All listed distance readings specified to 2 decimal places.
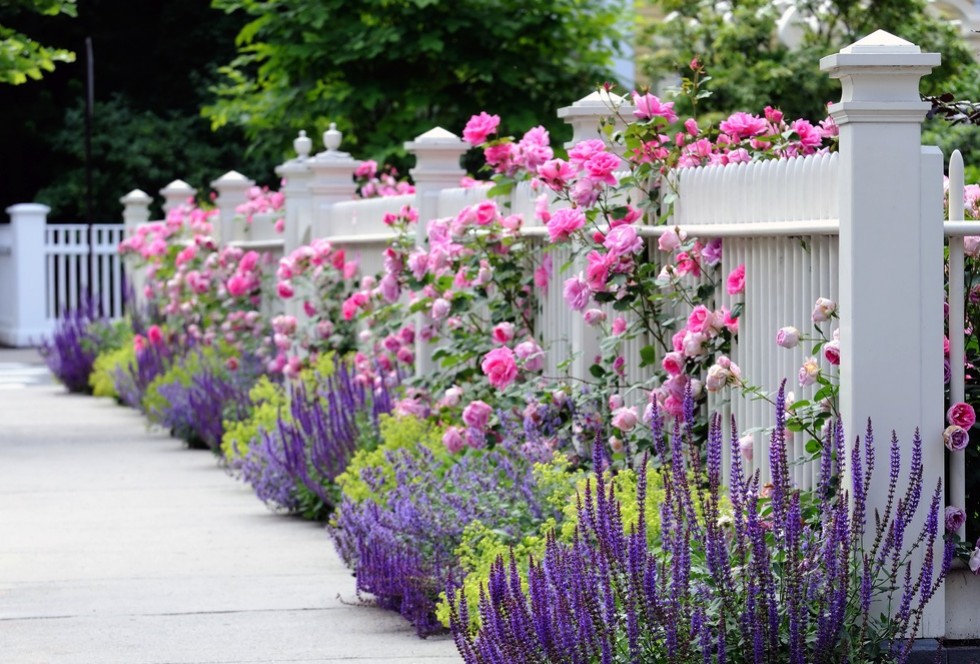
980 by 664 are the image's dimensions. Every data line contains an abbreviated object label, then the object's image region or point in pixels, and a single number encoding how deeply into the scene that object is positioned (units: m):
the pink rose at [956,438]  7.88
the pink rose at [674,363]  10.24
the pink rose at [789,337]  8.61
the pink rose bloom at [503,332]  13.66
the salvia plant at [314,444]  14.76
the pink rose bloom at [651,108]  11.46
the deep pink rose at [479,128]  13.59
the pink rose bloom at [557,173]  12.01
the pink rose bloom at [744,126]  11.06
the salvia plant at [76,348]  30.61
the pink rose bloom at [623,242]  11.09
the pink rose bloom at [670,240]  10.74
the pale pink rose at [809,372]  8.41
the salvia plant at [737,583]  7.16
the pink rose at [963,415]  7.93
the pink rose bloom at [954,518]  8.04
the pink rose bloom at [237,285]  22.94
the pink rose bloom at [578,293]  11.35
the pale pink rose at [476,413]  12.71
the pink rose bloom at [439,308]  14.29
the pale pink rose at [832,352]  8.29
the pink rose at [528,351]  12.71
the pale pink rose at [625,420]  10.69
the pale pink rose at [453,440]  12.97
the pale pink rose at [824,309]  8.34
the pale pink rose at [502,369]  12.63
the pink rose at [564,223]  11.47
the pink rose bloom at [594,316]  11.44
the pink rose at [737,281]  9.88
